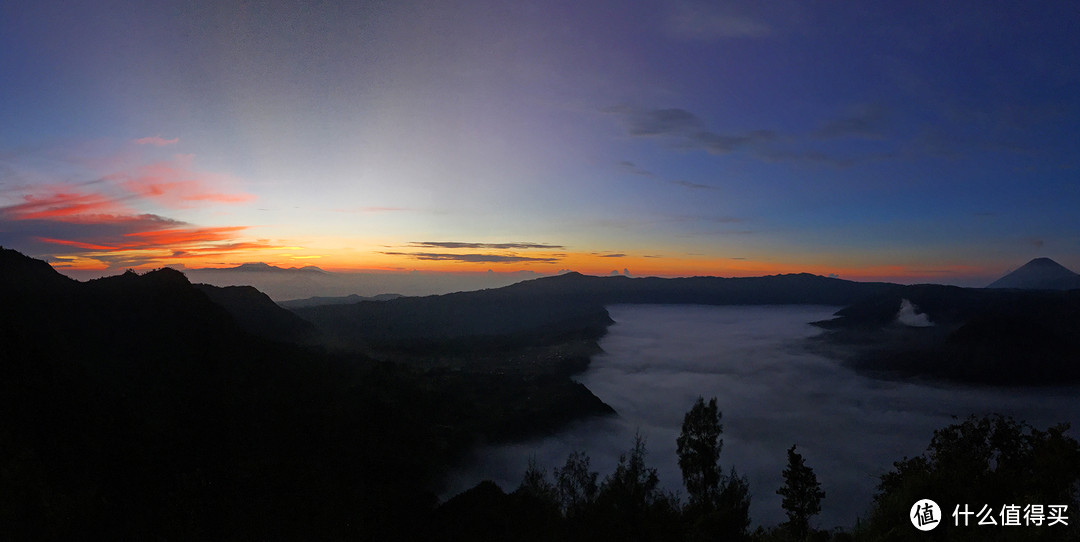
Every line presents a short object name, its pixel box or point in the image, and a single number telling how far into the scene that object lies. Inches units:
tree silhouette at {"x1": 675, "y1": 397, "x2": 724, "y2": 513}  1967.3
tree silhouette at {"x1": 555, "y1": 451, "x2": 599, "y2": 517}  1989.4
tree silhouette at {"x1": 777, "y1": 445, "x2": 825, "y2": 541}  1440.7
